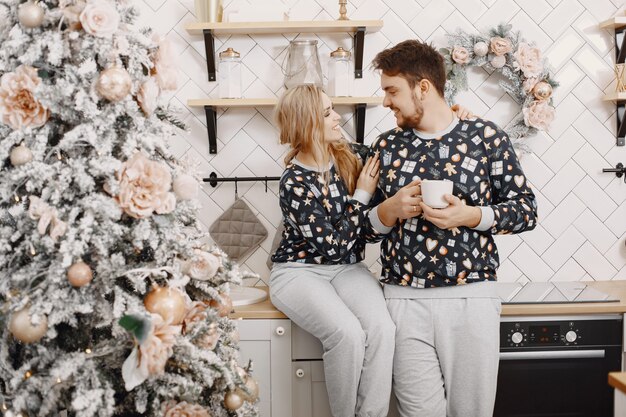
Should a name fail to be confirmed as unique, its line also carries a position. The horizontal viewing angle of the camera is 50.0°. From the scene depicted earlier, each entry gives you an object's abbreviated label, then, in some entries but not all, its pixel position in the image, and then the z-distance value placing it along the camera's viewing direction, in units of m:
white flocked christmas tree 1.38
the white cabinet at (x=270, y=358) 2.29
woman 2.07
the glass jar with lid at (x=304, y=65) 2.54
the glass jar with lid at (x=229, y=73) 2.56
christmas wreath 2.60
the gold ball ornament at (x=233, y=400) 1.57
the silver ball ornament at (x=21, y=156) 1.38
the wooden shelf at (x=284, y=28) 2.51
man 2.05
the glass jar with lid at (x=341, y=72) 2.55
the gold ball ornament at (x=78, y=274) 1.36
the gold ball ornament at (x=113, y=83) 1.39
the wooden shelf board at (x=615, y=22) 2.59
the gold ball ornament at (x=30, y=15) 1.37
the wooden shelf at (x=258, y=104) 2.53
